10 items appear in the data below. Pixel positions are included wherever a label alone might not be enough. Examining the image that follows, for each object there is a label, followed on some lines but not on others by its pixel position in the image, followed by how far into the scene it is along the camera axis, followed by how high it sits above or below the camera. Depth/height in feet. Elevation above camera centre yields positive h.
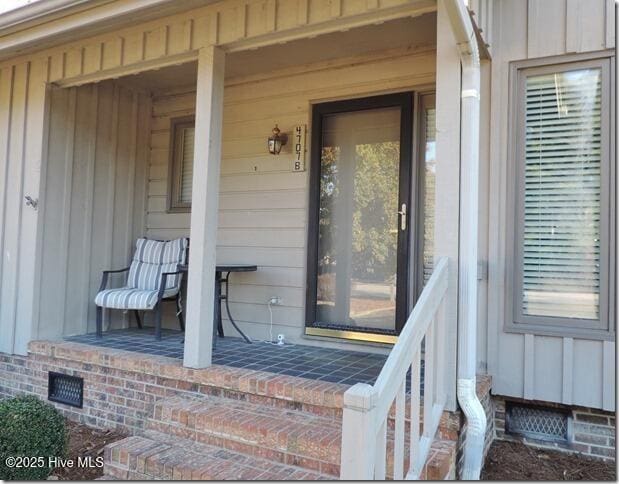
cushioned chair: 13.47 -0.52
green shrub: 8.55 -3.11
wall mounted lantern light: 14.24 +3.56
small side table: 13.09 -0.81
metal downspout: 8.02 +0.19
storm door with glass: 12.65 +1.38
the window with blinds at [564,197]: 9.57 +1.56
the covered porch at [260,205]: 8.47 +1.61
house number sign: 14.02 +3.35
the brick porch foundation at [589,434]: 9.39 -2.92
